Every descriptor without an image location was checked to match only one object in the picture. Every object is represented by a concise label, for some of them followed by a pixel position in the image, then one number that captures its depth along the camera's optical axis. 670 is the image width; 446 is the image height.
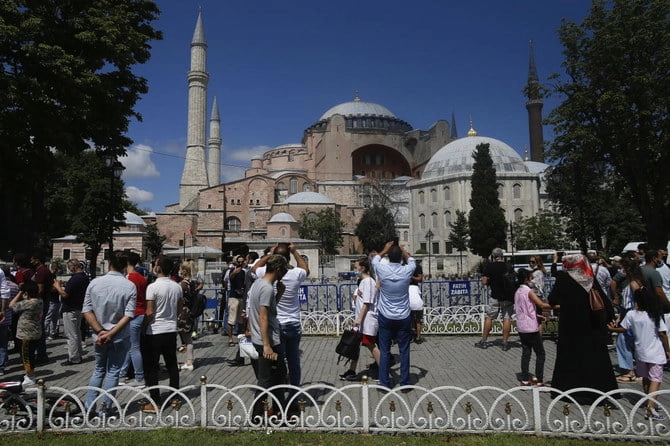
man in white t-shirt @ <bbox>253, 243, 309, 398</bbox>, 5.14
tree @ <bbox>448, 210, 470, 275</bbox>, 40.66
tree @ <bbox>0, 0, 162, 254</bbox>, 11.59
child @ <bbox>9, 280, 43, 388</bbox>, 6.27
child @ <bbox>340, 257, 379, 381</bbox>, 6.32
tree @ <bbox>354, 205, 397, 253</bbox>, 46.25
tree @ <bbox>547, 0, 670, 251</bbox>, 16.59
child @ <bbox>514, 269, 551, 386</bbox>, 5.93
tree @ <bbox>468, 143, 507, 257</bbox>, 38.03
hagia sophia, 46.19
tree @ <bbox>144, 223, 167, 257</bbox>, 44.14
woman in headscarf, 4.95
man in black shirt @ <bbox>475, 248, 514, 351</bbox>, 8.27
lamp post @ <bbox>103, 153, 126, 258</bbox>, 14.31
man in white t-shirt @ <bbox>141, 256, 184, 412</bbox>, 5.33
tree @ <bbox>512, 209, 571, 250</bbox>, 36.34
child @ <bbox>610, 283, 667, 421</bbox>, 4.88
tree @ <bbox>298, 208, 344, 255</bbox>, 45.50
